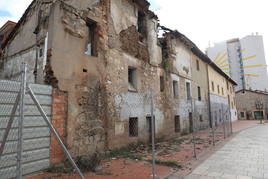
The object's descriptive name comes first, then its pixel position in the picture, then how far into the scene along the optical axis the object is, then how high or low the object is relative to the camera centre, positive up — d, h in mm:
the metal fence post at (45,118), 2402 -91
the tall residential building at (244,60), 48938 +13847
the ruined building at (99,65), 5496 +1801
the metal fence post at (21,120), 2051 -97
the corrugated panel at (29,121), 4064 -241
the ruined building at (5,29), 16391 +7877
